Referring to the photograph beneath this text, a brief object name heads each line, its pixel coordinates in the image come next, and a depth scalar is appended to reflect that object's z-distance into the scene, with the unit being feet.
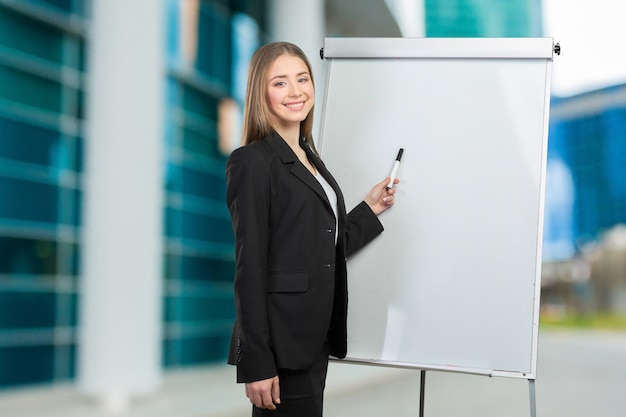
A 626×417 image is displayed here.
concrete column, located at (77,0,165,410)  22.76
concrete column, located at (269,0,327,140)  36.01
